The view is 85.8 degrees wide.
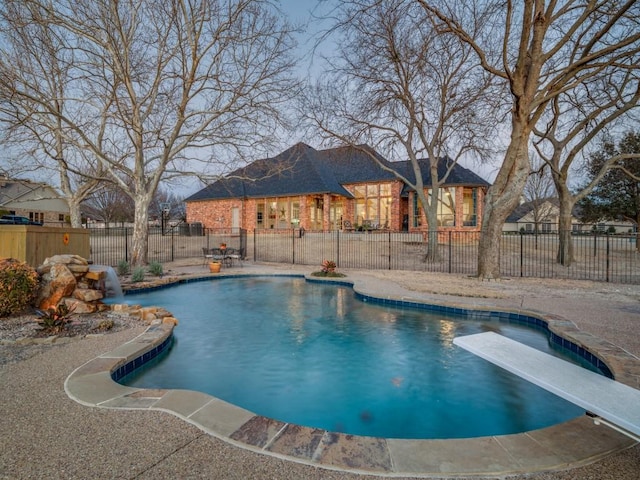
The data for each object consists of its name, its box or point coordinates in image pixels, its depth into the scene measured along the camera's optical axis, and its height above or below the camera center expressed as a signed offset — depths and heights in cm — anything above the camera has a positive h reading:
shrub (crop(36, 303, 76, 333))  502 -126
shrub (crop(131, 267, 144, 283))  1002 -121
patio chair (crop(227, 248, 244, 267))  1425 -79
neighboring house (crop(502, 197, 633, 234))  3486 +289
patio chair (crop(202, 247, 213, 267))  1436 -79
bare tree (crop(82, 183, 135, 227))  4481 +378
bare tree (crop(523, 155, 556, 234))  3127 +456
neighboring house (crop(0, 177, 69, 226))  3404 +301
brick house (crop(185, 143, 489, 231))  2167 +261
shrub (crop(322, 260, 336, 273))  1148 -105
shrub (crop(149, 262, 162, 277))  1123 -114
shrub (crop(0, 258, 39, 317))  569 -87
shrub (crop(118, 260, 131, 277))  1119 -111
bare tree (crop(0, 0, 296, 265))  1136 +580
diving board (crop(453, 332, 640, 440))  227 -115
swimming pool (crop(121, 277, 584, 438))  365 -187
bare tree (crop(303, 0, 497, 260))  1335 +586
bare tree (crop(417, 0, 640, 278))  944 +489
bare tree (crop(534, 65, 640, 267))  1320 +494
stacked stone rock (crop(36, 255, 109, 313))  638 -102
